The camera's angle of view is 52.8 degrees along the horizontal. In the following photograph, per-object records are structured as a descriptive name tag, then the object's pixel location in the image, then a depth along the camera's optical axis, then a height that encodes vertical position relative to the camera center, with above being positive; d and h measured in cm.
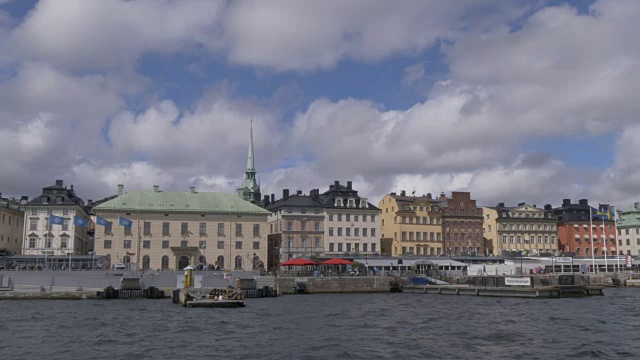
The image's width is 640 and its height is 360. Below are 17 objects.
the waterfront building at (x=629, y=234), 14124 +693
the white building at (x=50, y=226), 9706 +670
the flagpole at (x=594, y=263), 11404 +57
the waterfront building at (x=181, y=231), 9675 +573
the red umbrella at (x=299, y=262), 8262 +78
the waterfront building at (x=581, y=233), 13725 +706
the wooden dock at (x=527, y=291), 7031 -277
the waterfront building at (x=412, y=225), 11662 +768
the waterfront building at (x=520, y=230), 12850 +738
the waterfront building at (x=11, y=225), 10144 +746
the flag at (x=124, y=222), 8750 +639
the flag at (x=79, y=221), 8265 +619
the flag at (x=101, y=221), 8606 +646
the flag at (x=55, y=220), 7939 +616
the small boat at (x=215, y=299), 5747 -274
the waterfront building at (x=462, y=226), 12219 +789
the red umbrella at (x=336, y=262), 8612 +80
